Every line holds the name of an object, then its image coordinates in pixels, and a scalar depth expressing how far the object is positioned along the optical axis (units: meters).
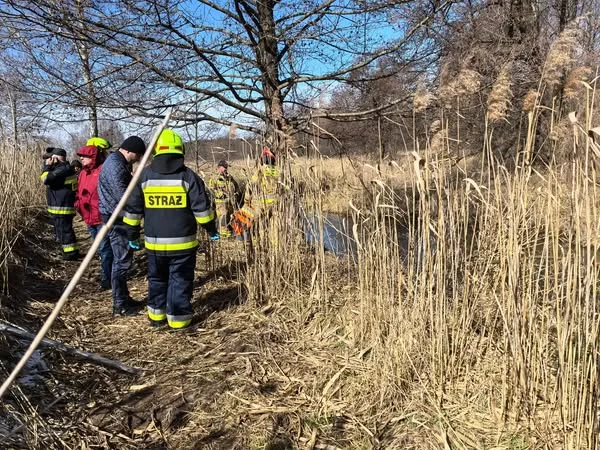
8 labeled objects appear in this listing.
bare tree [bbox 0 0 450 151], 4.32
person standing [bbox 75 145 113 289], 4.50
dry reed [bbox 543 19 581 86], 1.99
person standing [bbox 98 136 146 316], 3.78
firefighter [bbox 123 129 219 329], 3.29
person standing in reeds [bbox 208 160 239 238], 4.59
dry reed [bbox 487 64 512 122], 2.20
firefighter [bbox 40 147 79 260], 5.32
